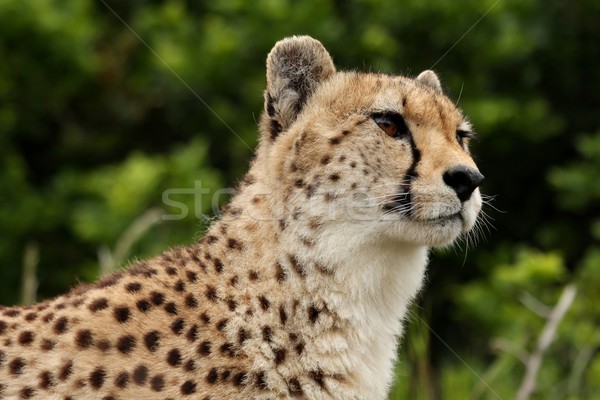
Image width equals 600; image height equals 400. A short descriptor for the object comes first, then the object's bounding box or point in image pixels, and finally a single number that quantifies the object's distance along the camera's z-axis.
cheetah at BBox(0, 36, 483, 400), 7.96
